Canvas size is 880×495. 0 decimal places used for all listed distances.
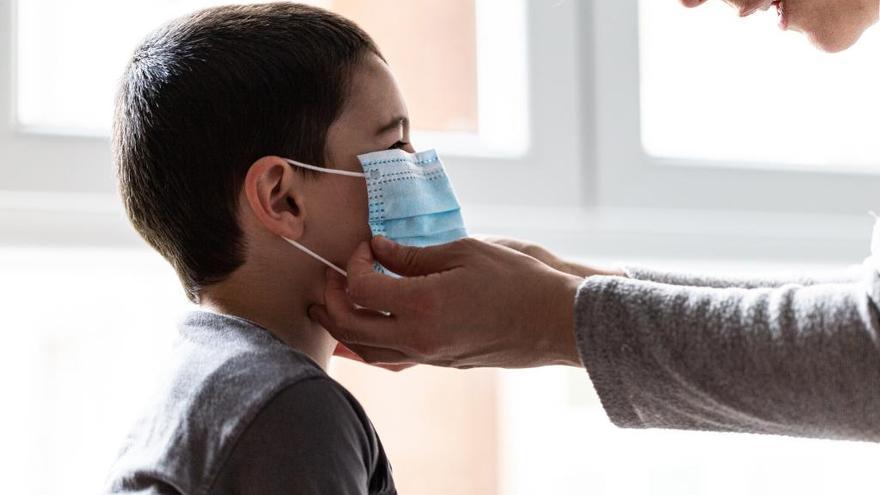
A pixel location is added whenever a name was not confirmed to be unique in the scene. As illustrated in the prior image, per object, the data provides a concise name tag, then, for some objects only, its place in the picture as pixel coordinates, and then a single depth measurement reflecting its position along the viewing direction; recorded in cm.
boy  128
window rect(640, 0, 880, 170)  190
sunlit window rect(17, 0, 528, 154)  164
